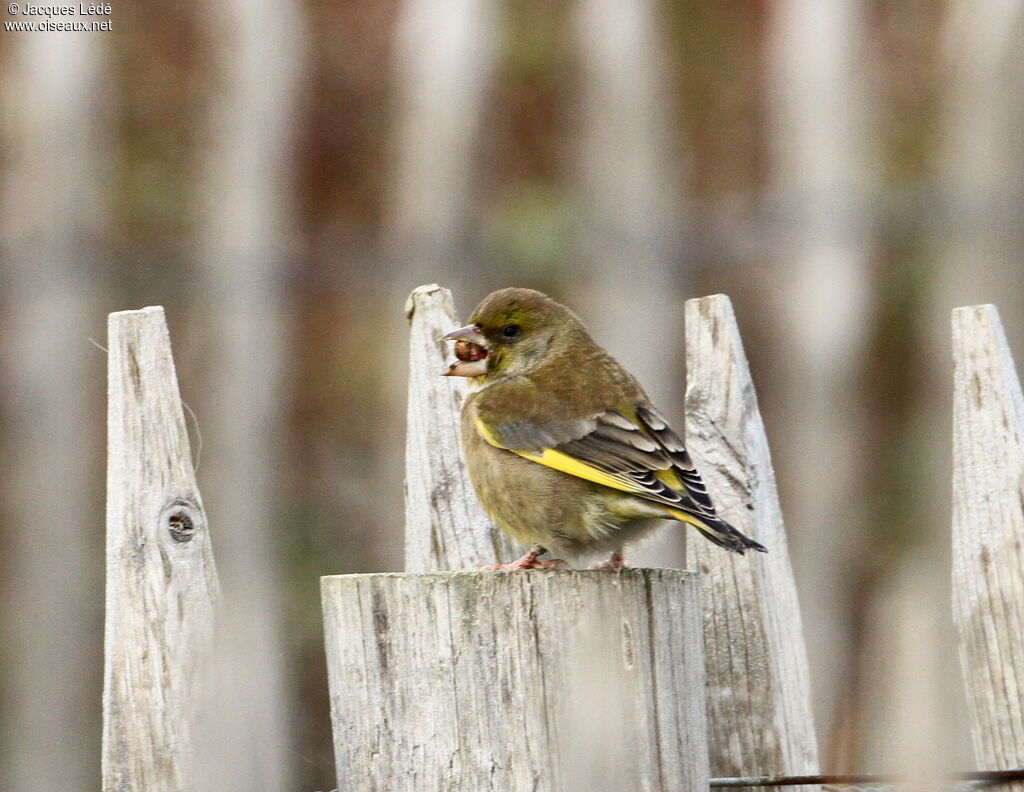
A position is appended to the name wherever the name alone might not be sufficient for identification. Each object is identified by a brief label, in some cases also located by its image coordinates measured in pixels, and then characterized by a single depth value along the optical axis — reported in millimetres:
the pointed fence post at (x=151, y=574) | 5340
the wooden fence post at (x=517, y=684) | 4926
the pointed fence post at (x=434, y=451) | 6293
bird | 6500
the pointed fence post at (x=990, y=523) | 5641
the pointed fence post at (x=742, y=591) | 5949
